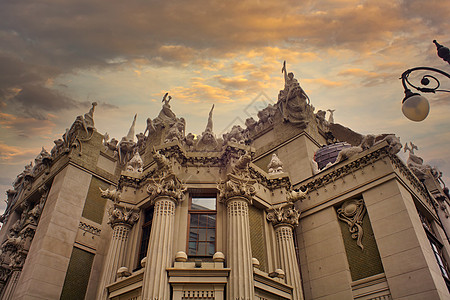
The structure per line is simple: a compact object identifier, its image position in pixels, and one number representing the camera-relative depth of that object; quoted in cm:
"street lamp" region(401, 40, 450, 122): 884
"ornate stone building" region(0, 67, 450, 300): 1455
